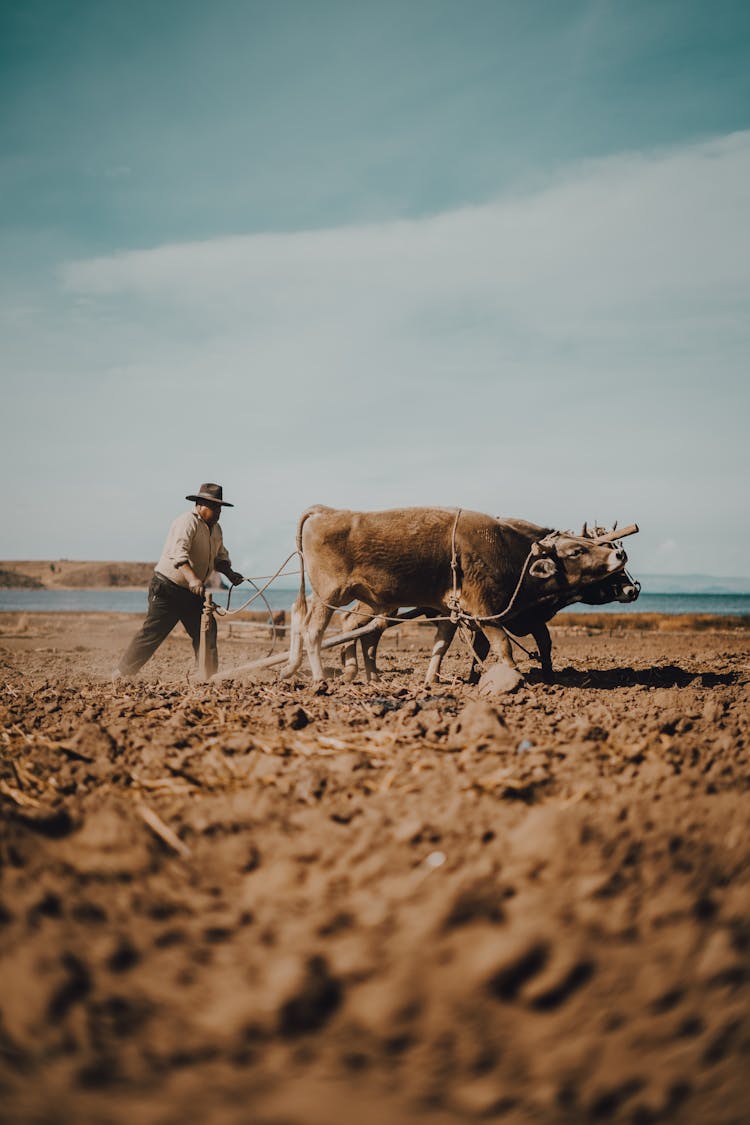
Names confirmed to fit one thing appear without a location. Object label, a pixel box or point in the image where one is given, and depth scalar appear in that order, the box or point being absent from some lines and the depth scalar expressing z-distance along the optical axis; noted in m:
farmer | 7.94
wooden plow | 7.84
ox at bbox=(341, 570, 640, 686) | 8.12
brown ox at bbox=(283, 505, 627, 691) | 7.31
